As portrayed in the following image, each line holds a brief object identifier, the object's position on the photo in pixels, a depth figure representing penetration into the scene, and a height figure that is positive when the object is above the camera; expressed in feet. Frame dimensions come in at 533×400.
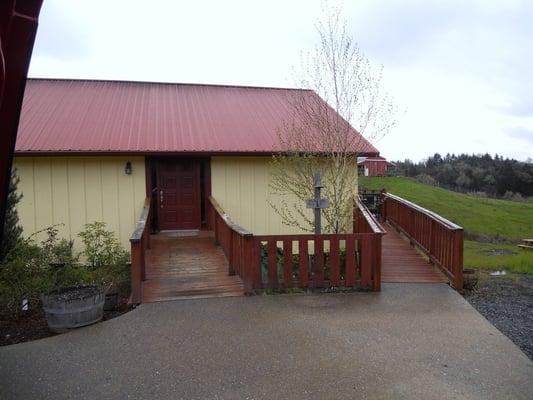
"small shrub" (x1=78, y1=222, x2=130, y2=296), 23.30 -5.06
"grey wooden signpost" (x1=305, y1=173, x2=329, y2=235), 24.20 -1.42
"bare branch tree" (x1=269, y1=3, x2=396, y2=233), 27.94 +1.90
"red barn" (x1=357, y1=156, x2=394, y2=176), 156.58 +4.07
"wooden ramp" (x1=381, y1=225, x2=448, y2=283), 24.40 -5.62
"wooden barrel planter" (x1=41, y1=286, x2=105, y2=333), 17.11 -5.29
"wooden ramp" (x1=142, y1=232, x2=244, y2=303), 21.67 -5.39
